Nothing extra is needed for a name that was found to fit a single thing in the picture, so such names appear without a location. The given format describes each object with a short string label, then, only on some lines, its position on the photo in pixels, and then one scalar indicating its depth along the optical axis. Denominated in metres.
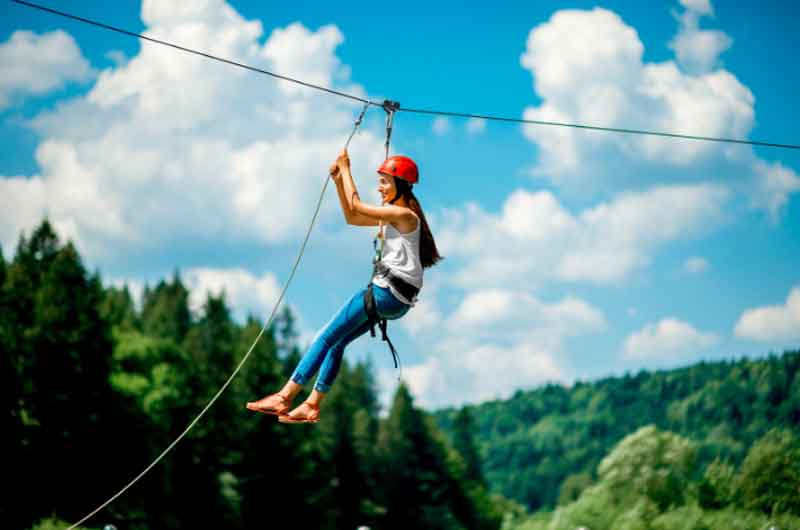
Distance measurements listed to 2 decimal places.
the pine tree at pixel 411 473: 69.44
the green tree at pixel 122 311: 54.17
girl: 9.07
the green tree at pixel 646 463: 28.13
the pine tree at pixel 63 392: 34.91
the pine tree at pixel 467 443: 92.38
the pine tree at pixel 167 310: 83.44
